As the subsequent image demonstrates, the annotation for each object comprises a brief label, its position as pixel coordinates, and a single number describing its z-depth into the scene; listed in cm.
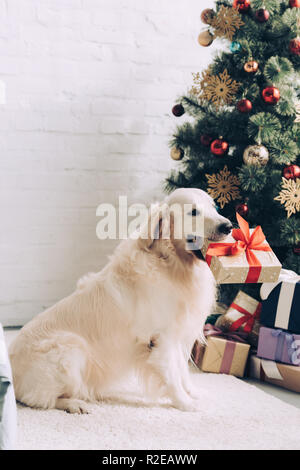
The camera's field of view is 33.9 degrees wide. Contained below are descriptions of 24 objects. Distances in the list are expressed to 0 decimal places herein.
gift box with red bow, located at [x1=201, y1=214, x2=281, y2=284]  188
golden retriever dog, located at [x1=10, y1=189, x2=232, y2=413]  185
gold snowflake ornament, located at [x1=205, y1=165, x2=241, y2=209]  246
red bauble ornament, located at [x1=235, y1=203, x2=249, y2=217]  241
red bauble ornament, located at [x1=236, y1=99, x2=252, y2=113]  233
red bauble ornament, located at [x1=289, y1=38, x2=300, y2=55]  230
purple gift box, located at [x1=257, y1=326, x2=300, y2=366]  213
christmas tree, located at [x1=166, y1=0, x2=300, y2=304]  234
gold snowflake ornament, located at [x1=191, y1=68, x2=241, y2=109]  242
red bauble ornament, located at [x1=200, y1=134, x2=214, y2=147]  250
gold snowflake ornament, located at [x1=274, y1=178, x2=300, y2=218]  233
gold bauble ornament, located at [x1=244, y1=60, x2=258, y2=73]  233
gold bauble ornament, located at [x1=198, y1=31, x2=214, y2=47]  252
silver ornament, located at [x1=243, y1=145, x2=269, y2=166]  235
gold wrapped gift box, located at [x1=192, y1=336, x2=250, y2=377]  230
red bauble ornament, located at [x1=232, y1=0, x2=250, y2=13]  234
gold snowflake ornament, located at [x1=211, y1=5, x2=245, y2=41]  237
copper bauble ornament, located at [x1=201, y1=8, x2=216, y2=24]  246
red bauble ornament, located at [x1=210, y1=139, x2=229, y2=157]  242
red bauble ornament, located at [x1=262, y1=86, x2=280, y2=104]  229
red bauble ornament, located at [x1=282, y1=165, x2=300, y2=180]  232
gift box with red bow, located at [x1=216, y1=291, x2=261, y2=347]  243
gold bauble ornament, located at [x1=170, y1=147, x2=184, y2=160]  264
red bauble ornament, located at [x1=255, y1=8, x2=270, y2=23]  231
